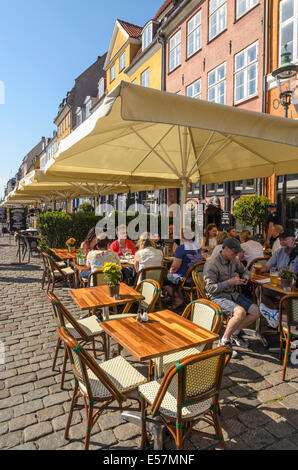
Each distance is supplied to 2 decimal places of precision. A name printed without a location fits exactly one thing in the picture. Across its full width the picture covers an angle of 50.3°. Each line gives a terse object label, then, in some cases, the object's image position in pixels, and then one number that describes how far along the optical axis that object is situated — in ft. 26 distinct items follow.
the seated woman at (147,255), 18.15
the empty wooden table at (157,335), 8.44
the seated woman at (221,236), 21.89
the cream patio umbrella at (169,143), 9.40
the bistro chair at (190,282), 17.20
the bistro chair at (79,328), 10.58
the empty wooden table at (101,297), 12.28
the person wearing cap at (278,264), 14.51
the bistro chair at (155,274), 17.03
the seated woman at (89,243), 21.76
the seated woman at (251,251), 19.95
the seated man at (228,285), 14.07
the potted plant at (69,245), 26.14
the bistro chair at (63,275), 22.34
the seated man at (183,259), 18.45
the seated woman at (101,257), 16.88
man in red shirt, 22.50
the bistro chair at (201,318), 9.85
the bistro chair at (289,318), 11.63
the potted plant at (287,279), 13.35
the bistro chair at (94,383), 7.66
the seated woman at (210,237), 25.35
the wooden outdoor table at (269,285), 13.24
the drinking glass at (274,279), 14.44
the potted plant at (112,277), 12.73
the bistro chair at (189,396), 7.02
